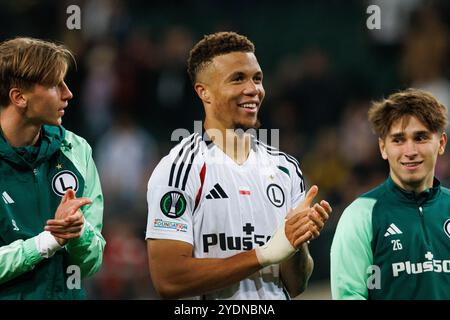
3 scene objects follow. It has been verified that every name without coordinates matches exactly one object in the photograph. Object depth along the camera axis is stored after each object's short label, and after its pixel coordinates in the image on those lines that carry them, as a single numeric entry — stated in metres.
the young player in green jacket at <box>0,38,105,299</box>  8.97
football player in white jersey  9.21
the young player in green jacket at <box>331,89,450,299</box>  9.30
